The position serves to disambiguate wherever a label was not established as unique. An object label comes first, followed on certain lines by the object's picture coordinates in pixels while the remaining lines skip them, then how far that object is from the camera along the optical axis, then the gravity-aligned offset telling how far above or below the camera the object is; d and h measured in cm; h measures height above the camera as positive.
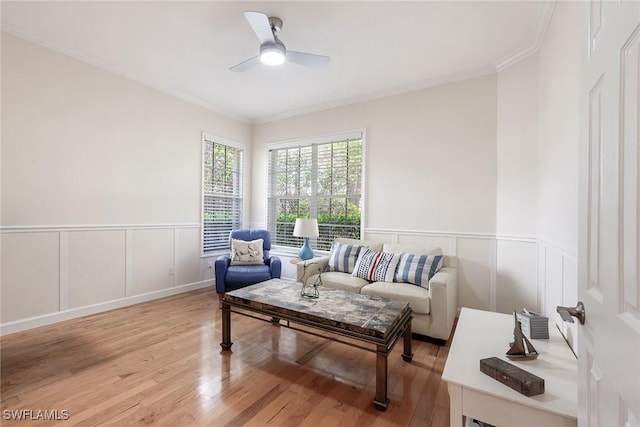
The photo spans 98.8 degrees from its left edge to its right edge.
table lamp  374 -22
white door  61 +0
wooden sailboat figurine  137 -68
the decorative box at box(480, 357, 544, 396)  111 -68
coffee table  174 -74
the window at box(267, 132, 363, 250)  407 +42
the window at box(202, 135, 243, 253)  441 +34
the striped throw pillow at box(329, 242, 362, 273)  341 -56
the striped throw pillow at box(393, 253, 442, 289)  287 -59
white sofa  255 -78
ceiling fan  213 +142
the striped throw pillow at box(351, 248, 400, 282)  307 -60
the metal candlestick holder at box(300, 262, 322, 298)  238 -70
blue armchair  354 -81
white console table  107 -73
